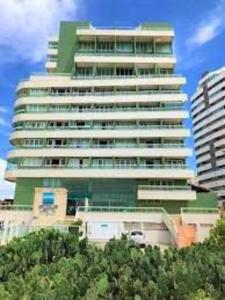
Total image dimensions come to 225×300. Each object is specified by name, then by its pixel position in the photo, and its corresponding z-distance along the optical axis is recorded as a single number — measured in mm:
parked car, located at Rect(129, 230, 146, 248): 18472
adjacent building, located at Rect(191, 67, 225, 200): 42731
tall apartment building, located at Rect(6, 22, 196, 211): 23111
